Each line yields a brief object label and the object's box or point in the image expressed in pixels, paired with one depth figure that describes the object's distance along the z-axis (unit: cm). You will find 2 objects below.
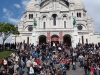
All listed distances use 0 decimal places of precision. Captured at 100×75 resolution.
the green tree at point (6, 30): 1984
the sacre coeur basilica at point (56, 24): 2384
